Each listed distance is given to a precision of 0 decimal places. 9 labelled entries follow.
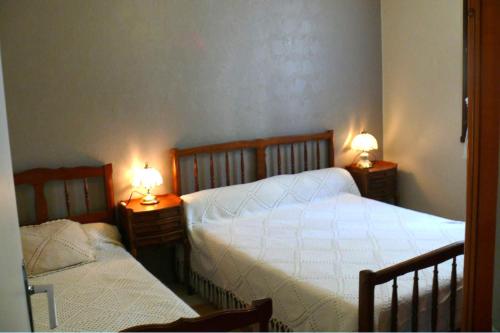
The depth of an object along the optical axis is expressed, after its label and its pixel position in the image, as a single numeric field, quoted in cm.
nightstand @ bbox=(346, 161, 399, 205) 410
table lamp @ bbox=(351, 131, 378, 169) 414
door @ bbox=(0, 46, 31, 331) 87
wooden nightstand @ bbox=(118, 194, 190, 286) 316
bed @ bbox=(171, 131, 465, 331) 219
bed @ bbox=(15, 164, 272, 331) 209
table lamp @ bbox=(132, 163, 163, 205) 327
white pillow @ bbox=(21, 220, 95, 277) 269
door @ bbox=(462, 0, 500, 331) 96
